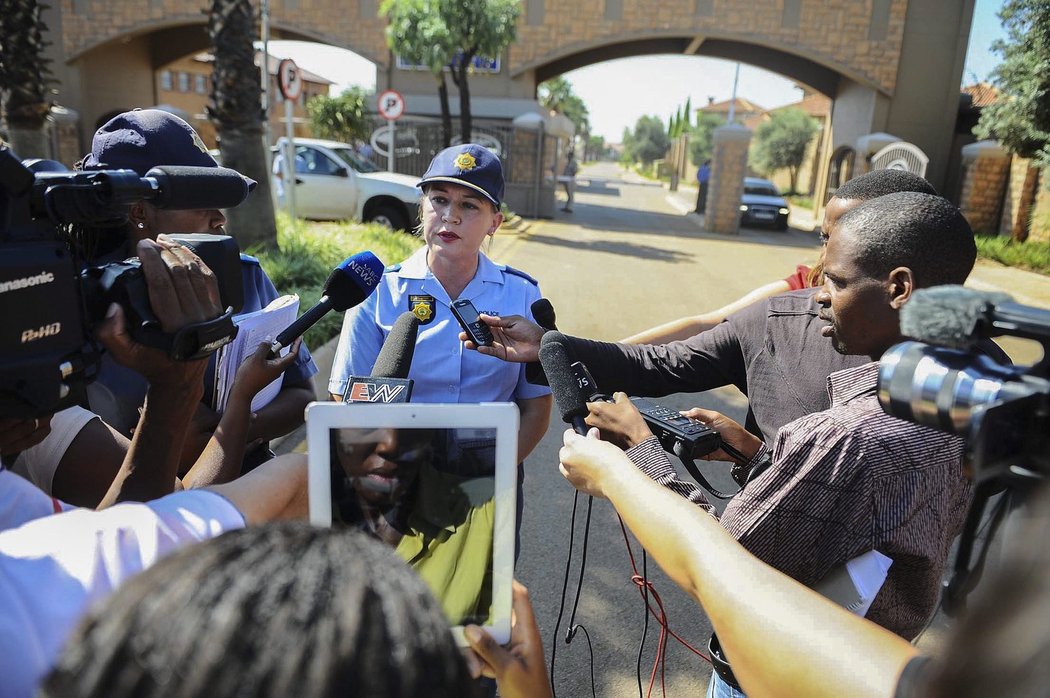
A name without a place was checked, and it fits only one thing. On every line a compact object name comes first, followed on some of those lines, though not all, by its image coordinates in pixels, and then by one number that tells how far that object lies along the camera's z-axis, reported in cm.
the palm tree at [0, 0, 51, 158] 954
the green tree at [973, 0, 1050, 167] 1458
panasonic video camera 108
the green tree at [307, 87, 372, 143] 2683
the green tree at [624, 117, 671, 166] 8800
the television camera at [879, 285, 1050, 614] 87
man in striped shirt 131
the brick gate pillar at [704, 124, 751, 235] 1972
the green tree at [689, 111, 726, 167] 6356
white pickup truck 1377
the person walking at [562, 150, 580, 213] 2312
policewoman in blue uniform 227
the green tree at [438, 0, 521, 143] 1548
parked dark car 2128
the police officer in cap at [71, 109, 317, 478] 206
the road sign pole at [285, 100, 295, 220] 965
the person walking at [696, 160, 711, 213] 2348
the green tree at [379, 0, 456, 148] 1555
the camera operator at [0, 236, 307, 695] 85
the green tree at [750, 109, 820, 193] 4350
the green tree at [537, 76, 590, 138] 6430
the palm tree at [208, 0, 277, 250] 795
